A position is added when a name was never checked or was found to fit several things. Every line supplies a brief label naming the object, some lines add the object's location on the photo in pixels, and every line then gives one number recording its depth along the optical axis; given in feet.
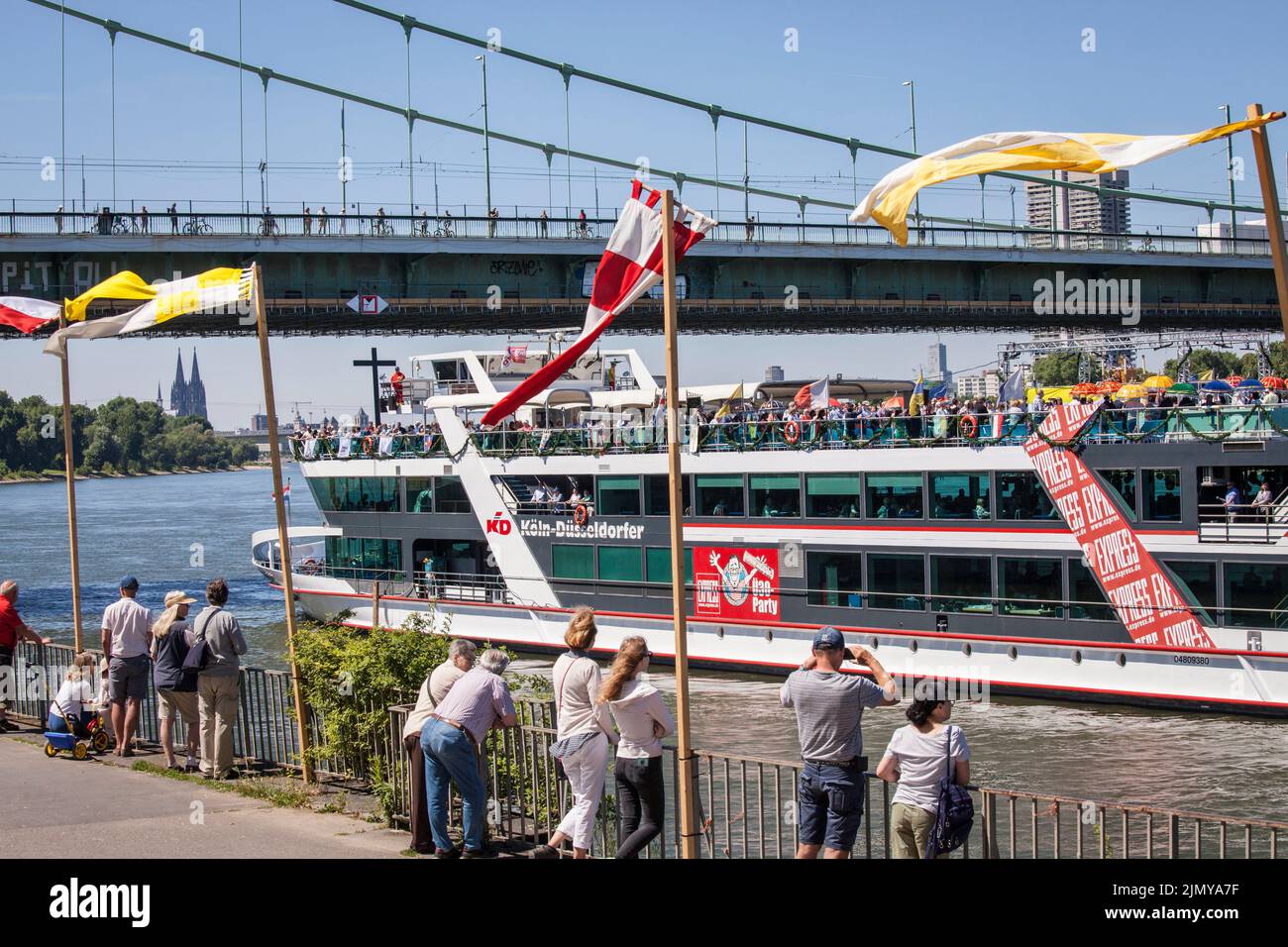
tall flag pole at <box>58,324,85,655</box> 50.96
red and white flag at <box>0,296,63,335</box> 58.70
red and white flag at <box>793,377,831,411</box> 92.17
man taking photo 26.78
